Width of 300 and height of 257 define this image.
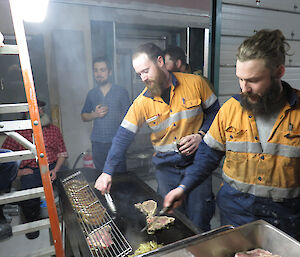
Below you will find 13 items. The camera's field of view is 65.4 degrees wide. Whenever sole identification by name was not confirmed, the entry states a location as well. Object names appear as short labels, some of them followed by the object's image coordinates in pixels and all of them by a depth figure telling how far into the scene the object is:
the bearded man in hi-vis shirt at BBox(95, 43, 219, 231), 1.72
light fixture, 1.57
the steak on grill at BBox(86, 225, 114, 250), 1.30
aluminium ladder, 1.25
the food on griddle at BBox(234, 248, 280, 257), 0.84
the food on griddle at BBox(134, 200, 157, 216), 1.54
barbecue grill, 1.29
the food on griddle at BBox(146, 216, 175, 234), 1.37
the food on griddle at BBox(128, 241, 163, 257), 1.21
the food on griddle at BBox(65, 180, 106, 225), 1.58
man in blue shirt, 1.87
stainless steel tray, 0.77
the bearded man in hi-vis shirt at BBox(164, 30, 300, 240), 1.19
